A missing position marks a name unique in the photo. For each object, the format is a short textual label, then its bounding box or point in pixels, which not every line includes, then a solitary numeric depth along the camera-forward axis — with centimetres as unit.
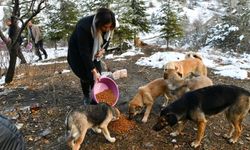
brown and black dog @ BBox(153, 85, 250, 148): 306
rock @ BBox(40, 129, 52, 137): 358
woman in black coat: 305
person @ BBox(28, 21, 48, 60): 929
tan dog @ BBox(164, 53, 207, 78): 426
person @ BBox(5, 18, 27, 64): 739
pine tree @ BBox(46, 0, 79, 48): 1057
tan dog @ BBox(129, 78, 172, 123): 358
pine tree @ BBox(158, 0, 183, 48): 893
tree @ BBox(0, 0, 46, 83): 540
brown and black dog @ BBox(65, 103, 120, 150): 296
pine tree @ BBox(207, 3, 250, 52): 1077
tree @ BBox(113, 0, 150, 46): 865
